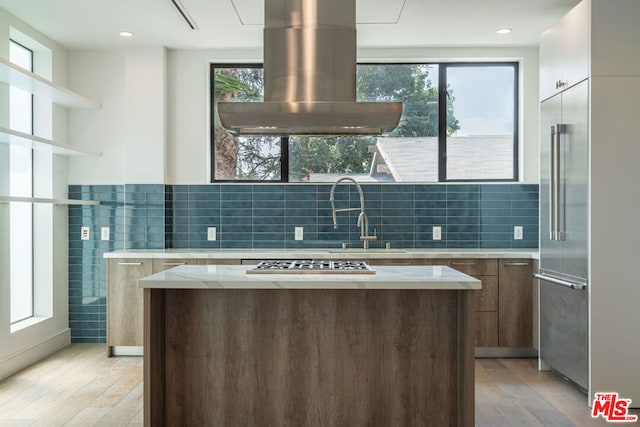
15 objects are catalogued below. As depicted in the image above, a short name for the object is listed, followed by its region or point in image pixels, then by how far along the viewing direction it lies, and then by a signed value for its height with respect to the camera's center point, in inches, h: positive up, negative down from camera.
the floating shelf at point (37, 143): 147.9 +19.7
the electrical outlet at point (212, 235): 199.0 -9.0
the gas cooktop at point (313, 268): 110.0 -12.0
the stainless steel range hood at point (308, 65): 114.7 +31.1
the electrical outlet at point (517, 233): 197.5 -8.1
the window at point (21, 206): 174.6 +1.3
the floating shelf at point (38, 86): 144.9 +36.7
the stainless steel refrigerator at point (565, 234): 138.3 -6.4
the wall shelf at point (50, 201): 148.3 +2.9
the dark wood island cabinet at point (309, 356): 109.7 -29.1
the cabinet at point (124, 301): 179.3 -29.6
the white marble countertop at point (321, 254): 176.4 -14.2
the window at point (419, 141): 201.3 +25.3
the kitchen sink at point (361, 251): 180.4 -13.6
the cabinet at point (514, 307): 177.9 -31.2
